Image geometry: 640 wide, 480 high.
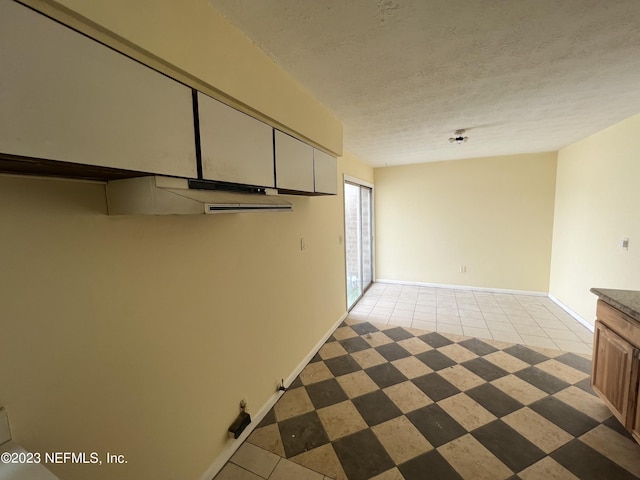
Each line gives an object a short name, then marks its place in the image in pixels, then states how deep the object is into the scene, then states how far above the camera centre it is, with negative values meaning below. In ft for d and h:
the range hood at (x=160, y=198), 3.25 +0.31
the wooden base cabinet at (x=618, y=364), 5.48 -3.51
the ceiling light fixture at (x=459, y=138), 10.12 +3.25
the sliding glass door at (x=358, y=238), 14.67 -1.30
